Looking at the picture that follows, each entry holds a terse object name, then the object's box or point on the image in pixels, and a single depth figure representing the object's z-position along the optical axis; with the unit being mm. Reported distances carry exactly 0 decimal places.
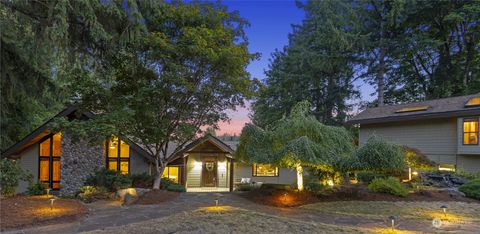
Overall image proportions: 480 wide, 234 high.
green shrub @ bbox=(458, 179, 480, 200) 11207
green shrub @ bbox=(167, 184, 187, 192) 14148
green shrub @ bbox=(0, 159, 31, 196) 11367
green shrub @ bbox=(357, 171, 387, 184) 14511
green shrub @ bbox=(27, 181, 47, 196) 13695
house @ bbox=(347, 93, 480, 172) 14820
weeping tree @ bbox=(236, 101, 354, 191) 10656
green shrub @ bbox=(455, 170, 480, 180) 13489
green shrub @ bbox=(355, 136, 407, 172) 10219
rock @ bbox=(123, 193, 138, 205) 11166
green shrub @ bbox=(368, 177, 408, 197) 11188
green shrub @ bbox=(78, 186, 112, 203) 12216
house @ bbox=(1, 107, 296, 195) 14414
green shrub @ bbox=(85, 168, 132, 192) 13477
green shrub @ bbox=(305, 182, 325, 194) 11644
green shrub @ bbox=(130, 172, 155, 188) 14422
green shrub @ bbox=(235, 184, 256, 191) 15086
